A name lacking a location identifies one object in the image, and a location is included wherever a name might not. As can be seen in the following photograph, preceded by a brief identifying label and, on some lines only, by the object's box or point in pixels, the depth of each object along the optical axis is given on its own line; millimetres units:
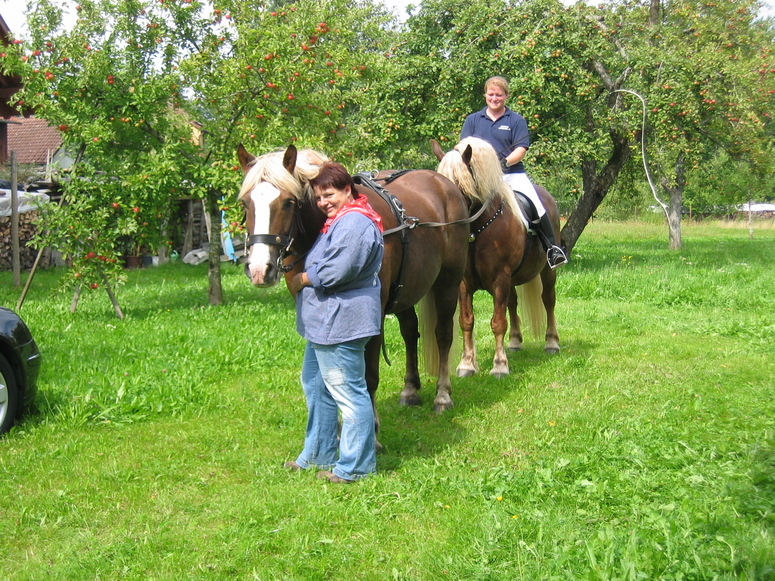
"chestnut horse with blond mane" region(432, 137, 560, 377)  6391
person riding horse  7027
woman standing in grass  4109
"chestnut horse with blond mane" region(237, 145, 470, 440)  4062
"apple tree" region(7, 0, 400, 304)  10125
